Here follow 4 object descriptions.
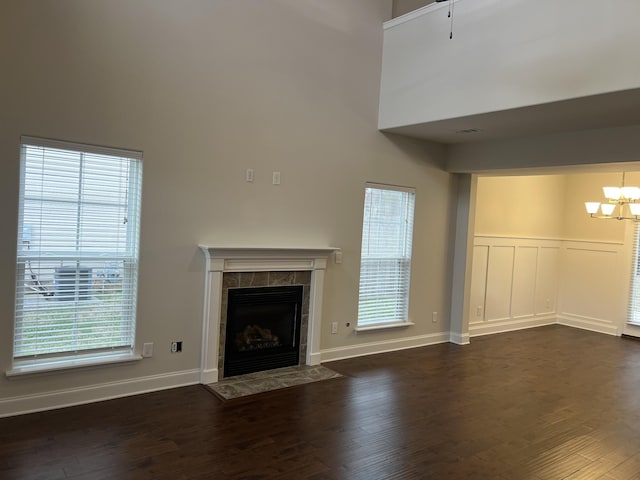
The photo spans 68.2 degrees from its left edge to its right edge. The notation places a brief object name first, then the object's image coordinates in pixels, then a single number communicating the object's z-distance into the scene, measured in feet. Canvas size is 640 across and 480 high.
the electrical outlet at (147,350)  12.96
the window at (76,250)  11.25
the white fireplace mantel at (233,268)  13.80
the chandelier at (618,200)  19.68
